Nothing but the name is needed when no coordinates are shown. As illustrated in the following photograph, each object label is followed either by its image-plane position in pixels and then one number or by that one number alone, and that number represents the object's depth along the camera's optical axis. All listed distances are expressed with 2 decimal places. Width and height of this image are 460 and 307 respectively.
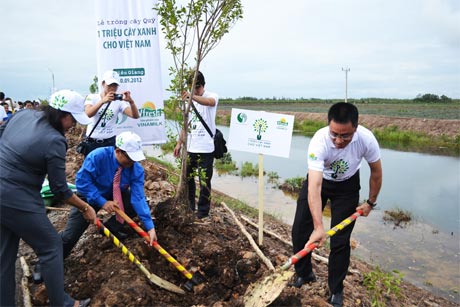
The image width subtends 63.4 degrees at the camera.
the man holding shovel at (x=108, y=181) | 3.25
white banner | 5.12
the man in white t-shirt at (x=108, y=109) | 4.21
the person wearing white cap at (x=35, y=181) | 2.42
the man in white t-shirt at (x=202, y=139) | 4.44
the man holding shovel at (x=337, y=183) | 2.97
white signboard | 4.25
